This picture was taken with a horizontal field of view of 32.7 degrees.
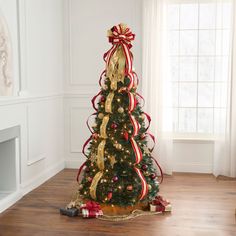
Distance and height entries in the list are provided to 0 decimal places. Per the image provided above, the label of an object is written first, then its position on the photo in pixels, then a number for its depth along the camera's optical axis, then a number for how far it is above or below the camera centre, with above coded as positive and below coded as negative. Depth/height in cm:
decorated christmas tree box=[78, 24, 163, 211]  399 -63
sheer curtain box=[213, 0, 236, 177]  528 -68
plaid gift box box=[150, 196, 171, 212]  409 -129
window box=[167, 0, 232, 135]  545 +20
